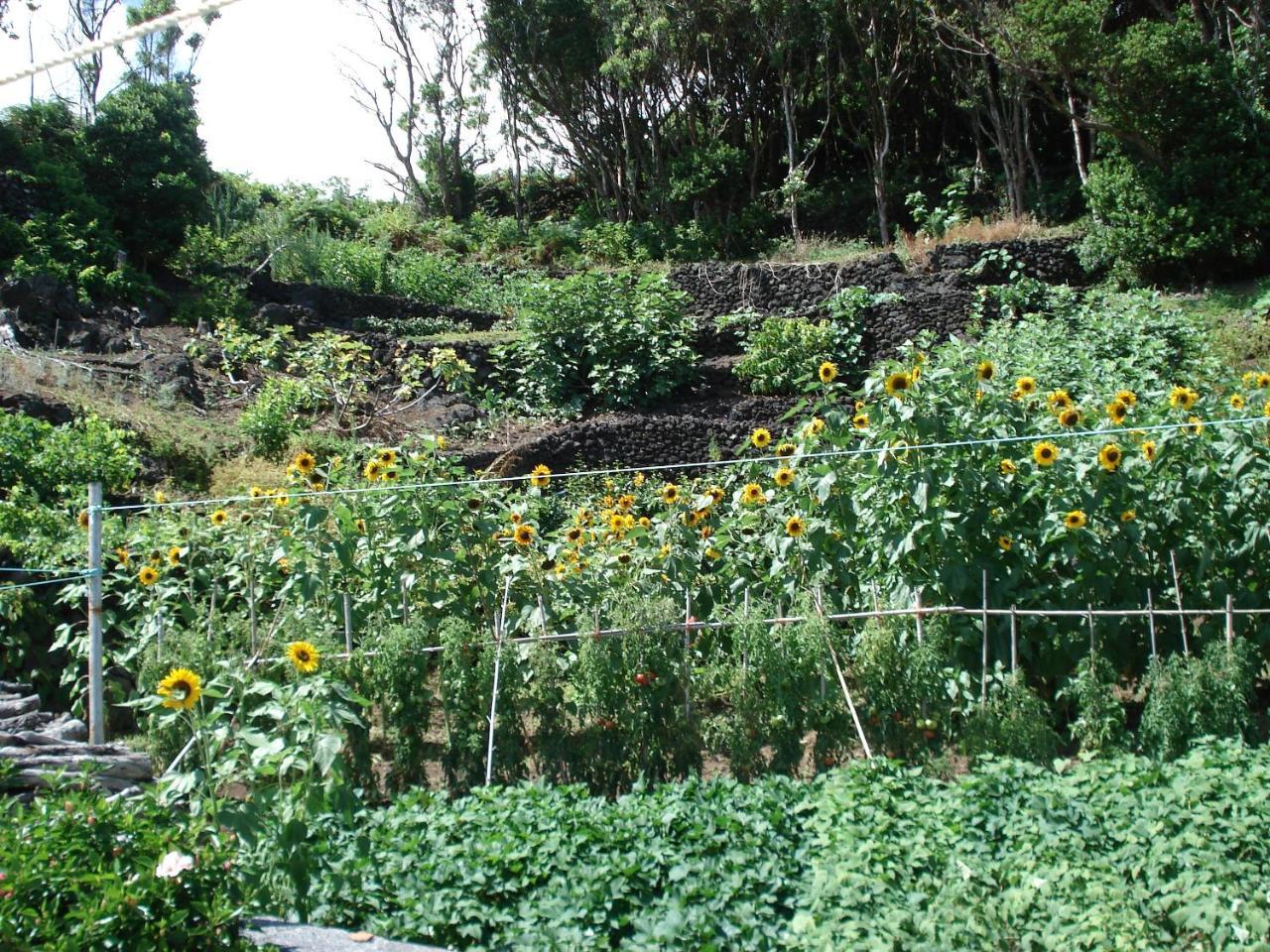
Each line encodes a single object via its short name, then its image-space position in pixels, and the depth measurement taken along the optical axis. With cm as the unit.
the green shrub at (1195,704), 416
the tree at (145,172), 1459
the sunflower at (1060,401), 489
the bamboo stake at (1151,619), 434
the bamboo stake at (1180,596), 441
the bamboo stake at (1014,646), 438
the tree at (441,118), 2236
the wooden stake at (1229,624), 434
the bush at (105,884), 249
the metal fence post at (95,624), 461
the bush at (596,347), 1149
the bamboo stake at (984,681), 434
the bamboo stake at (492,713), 433
